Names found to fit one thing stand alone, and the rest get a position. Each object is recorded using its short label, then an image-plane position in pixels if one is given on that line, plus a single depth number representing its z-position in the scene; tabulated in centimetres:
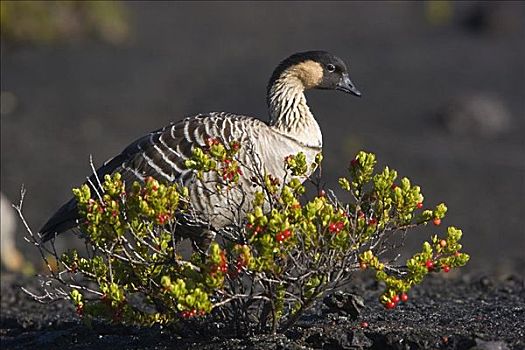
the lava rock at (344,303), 1362
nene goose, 1468
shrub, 1111
